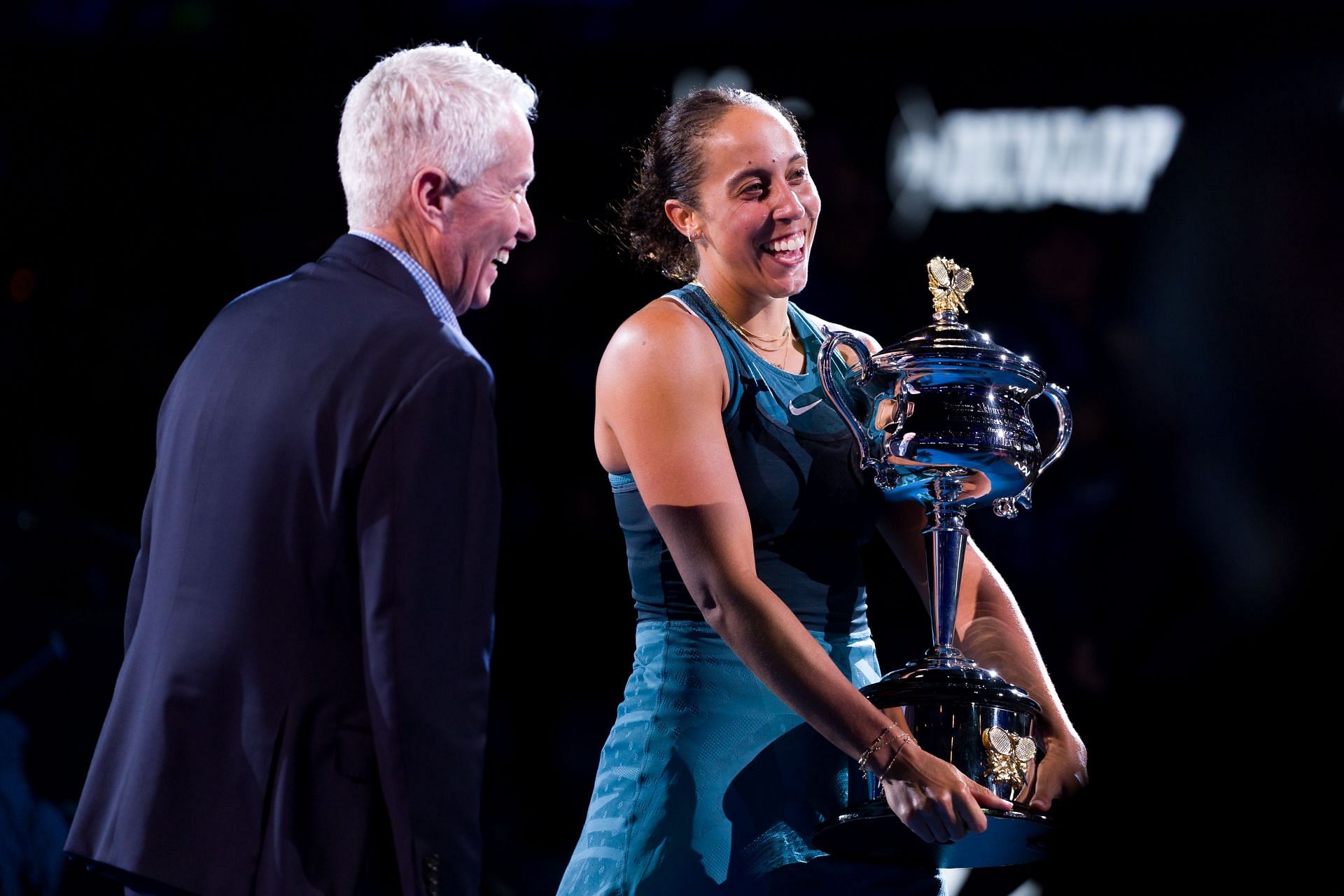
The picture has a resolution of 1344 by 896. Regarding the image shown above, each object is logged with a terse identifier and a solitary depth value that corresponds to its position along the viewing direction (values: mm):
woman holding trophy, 5934
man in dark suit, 5542
